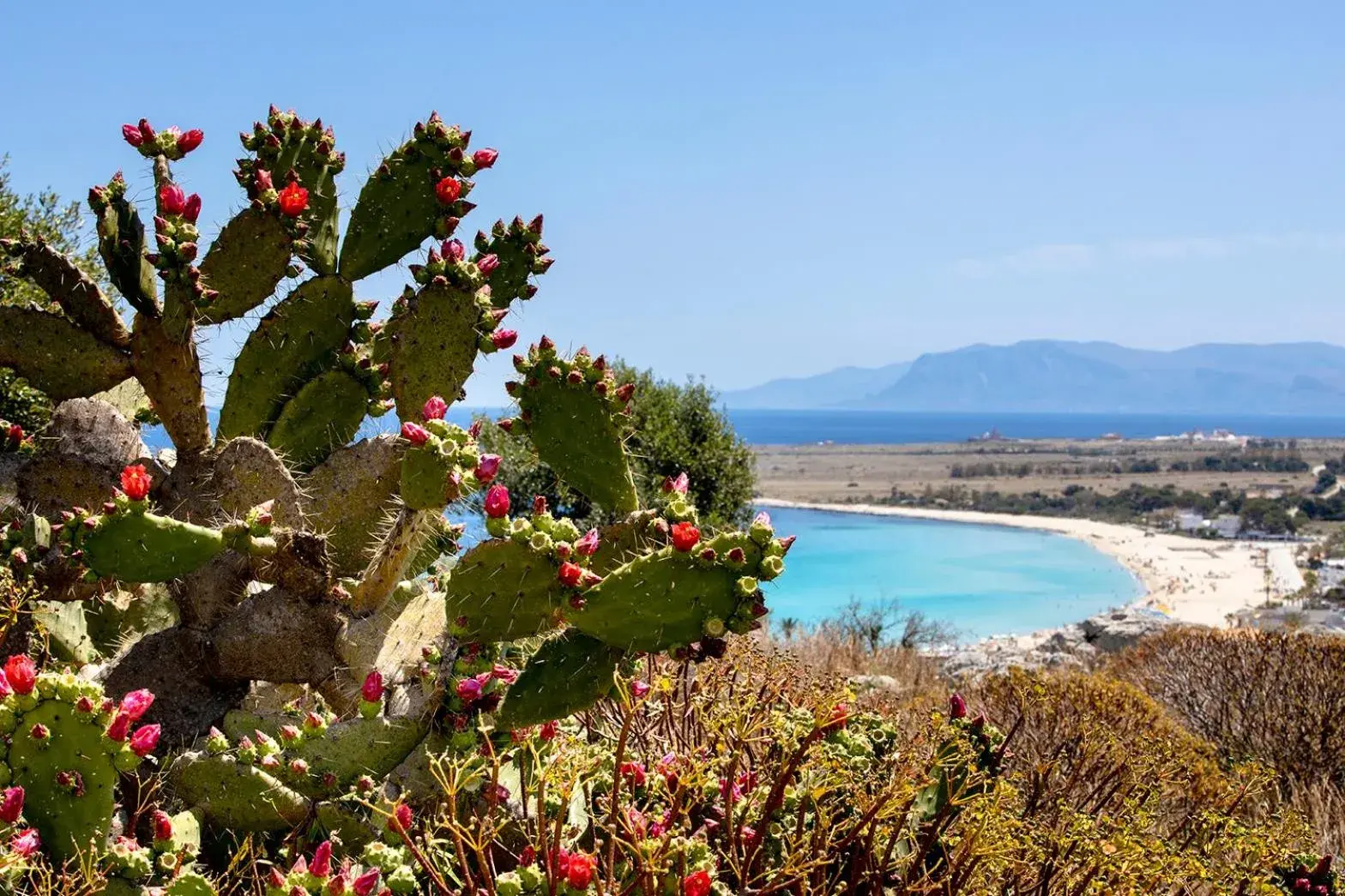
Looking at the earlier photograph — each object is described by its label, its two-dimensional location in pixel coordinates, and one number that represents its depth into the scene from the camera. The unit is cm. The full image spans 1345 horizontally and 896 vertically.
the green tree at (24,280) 781
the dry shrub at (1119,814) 239
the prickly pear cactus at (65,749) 204
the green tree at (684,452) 1482
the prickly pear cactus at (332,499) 231
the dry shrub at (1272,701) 641
